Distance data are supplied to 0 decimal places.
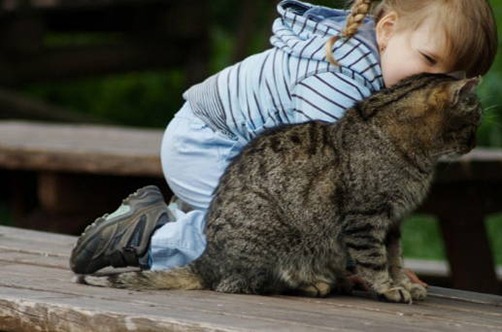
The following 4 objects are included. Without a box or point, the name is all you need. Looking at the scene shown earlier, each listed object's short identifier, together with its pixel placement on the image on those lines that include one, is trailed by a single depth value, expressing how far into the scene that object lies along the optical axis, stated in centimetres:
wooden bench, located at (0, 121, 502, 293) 1131
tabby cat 702
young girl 725
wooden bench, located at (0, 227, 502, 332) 598
